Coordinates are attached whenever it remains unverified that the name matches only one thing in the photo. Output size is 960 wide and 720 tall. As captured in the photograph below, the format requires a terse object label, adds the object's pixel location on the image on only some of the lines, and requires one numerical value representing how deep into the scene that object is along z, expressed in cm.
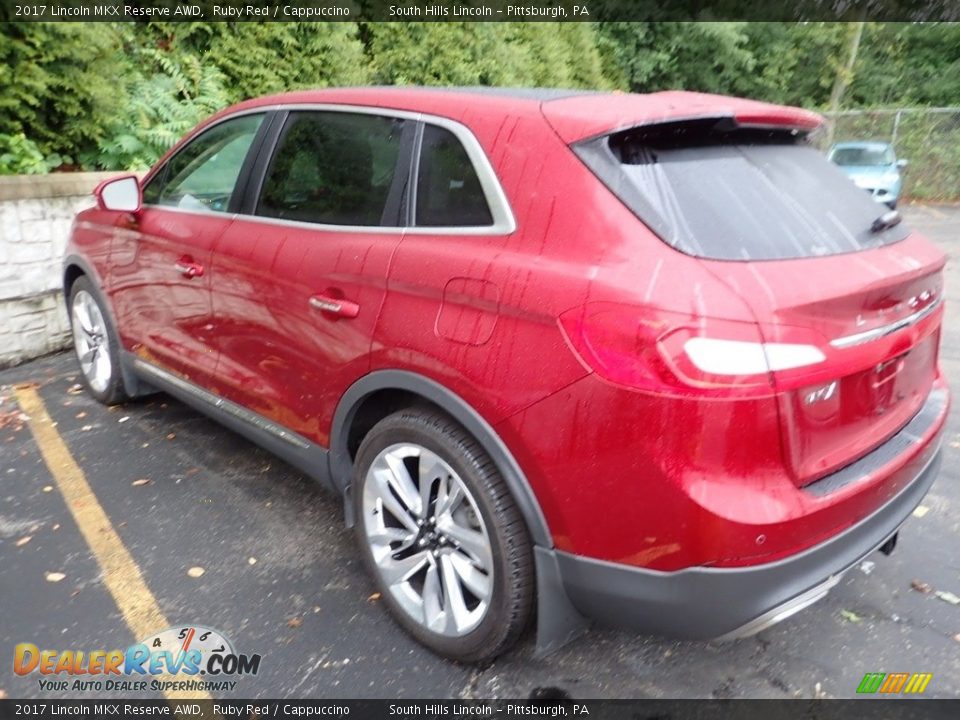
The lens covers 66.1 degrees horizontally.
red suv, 183
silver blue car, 1444
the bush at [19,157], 591
